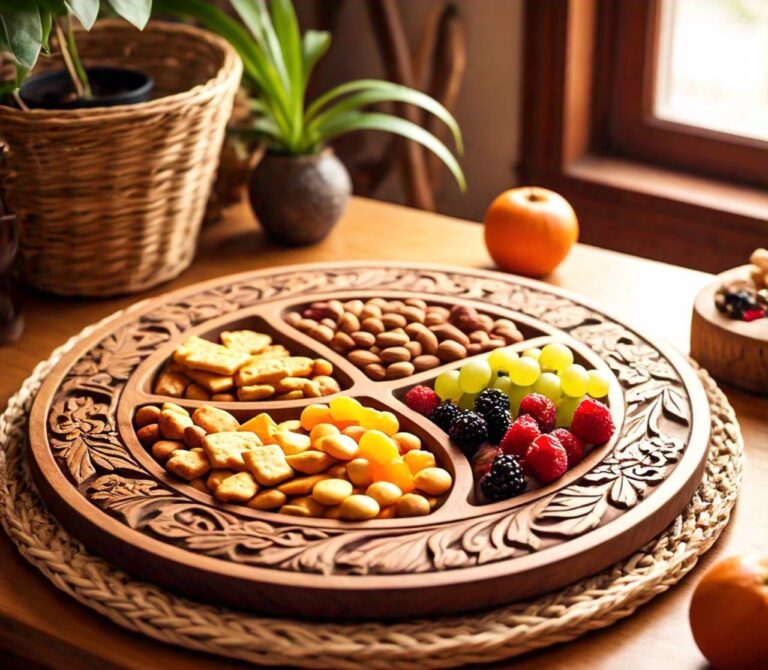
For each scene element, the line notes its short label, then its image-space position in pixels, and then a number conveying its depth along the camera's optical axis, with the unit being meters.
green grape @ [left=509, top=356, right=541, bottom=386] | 1.02
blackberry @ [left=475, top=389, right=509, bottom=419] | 0.99
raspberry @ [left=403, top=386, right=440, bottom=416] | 1.01
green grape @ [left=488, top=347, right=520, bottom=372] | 1.04
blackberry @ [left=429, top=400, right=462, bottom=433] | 1.00
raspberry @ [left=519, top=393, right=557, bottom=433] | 1.00
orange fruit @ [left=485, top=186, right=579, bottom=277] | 1.21
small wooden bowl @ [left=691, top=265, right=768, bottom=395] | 1.07
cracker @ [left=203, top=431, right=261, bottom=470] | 0.96
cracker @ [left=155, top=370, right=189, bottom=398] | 1.04
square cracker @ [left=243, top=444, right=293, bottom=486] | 0.95
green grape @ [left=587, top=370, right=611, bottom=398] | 1.02
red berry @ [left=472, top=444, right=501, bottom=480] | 0.96
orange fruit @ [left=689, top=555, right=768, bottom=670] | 0.84
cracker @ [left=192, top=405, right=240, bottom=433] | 0.99
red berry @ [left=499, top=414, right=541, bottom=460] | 0.96
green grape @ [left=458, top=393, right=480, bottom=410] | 1.03
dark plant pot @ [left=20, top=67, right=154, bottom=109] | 1.17
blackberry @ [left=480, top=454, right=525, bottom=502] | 0.93
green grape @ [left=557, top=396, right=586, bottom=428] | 1.02
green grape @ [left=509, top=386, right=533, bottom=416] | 1.03
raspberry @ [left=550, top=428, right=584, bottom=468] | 0.97
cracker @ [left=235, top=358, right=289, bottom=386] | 1.04
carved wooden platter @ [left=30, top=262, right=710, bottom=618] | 0.88
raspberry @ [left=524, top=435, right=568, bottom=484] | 0.94
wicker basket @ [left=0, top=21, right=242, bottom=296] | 1.12
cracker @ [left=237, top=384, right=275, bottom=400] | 1.04
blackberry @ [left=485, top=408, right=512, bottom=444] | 0.99
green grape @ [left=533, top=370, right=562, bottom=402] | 1.02
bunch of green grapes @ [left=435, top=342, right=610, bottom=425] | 1.02
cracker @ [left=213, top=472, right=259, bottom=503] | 0.94
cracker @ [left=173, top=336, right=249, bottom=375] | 1.05
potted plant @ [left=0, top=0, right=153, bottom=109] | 1.03
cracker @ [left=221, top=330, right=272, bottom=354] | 1.09
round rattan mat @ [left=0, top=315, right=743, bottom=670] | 0.87
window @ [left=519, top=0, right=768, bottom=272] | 1.55
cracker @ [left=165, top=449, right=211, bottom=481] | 0.96
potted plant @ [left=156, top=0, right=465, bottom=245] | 1.25
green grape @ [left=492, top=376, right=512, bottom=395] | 1.03
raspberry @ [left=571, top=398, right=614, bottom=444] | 0.98
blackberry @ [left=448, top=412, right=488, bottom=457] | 0.97
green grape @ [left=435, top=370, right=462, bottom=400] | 1.03
